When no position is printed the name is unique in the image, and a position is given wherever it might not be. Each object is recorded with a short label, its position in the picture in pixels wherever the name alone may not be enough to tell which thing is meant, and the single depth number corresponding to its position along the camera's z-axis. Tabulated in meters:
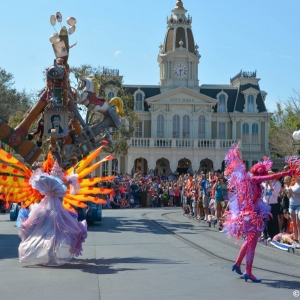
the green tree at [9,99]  59.78
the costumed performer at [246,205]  9.46
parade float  19.05
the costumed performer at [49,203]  10.68
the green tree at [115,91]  37.28
